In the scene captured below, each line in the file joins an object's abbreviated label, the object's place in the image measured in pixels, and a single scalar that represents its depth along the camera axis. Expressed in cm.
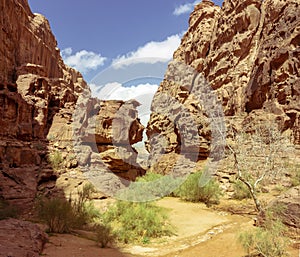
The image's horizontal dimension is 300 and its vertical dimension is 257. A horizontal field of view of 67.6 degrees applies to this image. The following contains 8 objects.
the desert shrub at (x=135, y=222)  717
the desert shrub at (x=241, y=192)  1372
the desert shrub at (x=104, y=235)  615
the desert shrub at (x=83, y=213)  778
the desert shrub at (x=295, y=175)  1308
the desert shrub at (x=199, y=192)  1330
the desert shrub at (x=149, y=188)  1058
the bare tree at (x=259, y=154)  1202
